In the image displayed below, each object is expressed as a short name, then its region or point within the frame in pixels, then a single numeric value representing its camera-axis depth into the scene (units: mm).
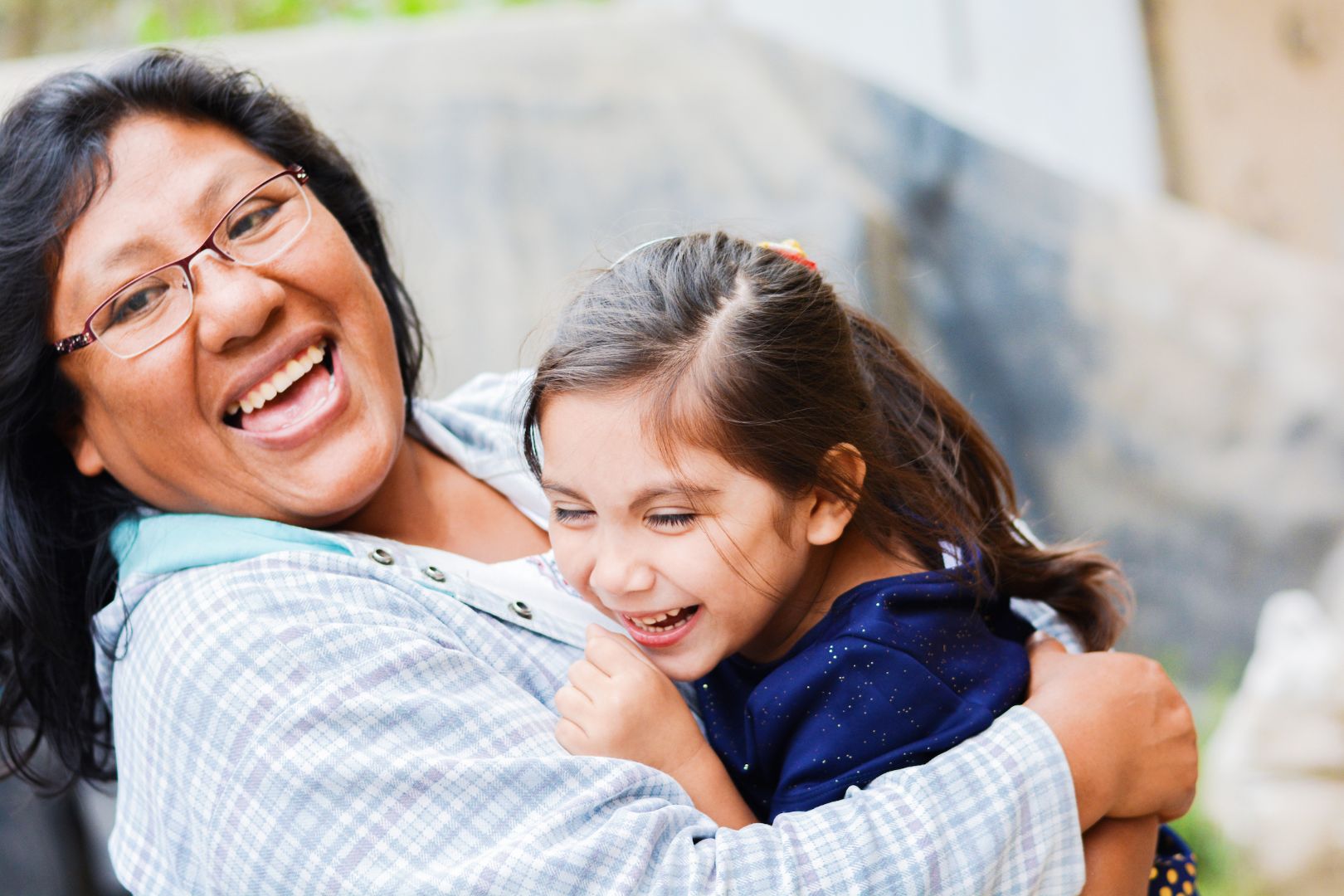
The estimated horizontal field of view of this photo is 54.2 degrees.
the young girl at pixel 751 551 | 1411
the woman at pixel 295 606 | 1249
